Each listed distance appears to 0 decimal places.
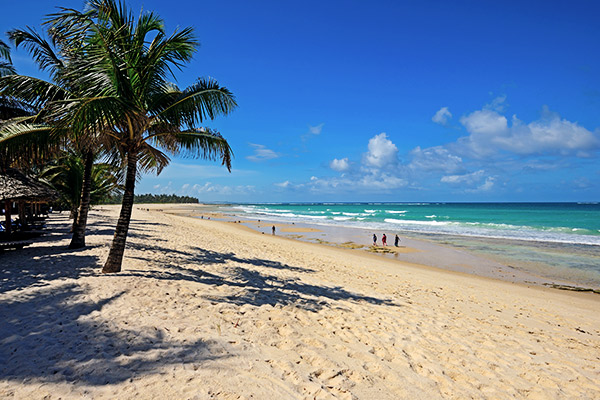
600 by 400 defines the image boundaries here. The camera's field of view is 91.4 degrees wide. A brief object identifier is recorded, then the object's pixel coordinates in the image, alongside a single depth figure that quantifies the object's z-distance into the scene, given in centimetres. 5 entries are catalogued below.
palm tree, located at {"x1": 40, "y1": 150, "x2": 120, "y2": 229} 1497
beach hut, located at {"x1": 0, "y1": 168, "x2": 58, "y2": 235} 1003
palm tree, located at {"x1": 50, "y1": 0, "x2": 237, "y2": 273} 604
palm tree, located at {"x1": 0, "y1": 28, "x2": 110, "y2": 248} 655
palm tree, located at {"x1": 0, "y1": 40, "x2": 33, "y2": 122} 903
